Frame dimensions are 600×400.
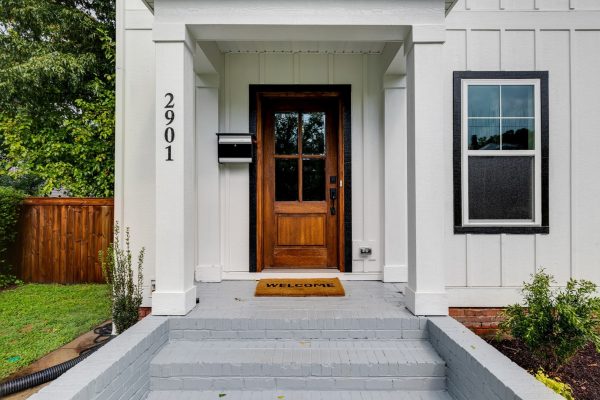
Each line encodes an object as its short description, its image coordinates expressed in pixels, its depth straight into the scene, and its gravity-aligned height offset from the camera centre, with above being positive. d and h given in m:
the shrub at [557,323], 2.22 -0.79
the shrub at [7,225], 4.94 -0.33
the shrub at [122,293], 2.95 -0.79
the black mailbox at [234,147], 3.80 +0.61
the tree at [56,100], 6.71 +2.05
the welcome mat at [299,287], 3.23 -0.84
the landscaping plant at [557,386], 1.90 -1.02
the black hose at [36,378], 2.34 -1.24
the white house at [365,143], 2.74 +0.61
